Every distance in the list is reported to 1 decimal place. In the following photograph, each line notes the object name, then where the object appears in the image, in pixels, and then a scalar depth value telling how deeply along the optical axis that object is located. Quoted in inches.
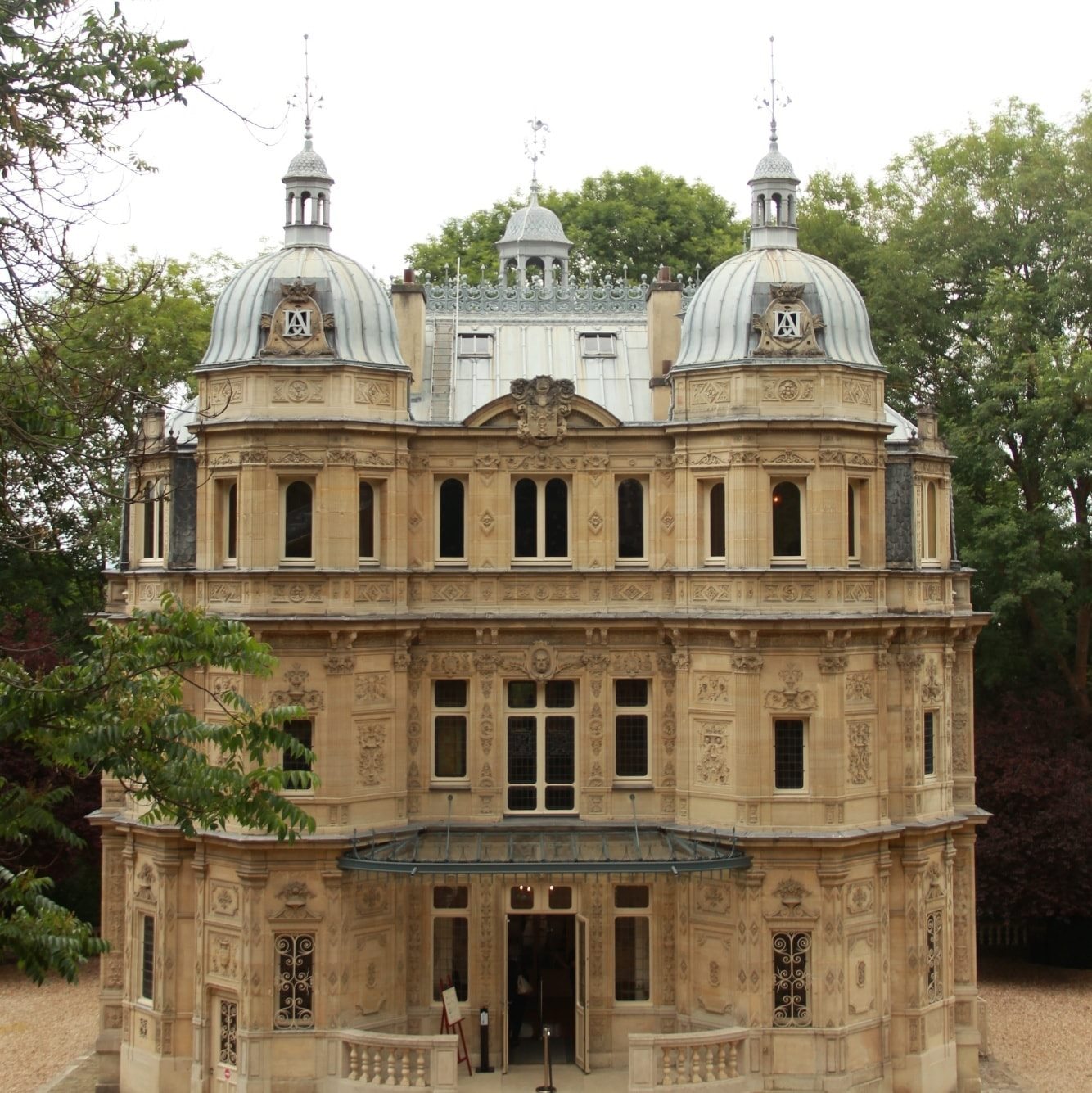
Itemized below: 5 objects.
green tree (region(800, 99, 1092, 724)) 1611.7
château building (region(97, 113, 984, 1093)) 1159.6
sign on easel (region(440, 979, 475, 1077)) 1165.1
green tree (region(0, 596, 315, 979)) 632.4
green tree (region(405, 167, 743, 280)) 2155.5
